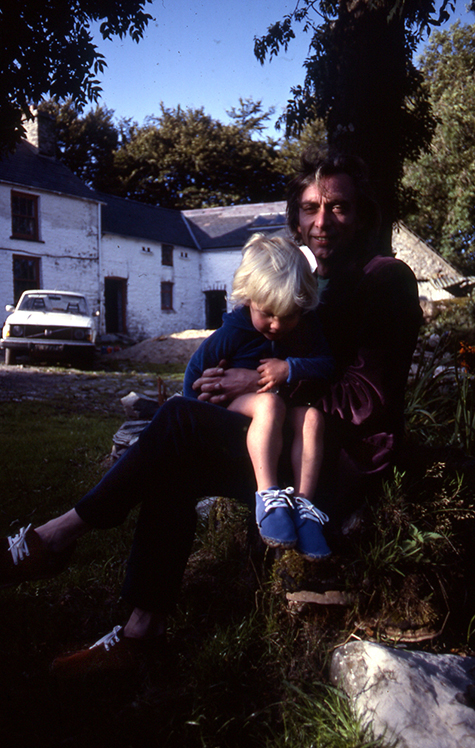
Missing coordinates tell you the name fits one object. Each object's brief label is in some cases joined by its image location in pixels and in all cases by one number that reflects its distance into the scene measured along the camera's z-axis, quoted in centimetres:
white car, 1237
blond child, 189
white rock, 161
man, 203
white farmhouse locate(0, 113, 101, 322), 1877
